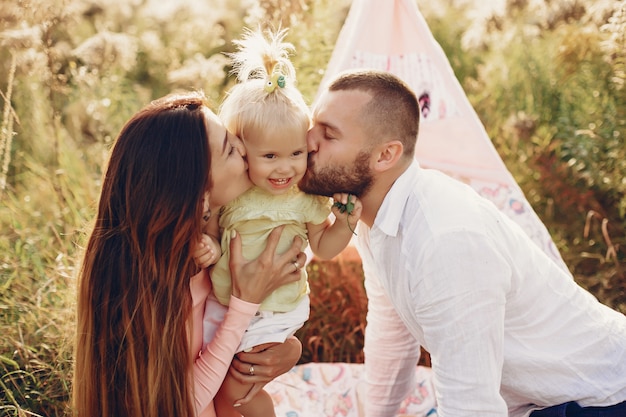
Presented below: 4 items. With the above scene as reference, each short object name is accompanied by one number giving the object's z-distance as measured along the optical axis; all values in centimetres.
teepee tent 329
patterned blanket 321
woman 210
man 216
